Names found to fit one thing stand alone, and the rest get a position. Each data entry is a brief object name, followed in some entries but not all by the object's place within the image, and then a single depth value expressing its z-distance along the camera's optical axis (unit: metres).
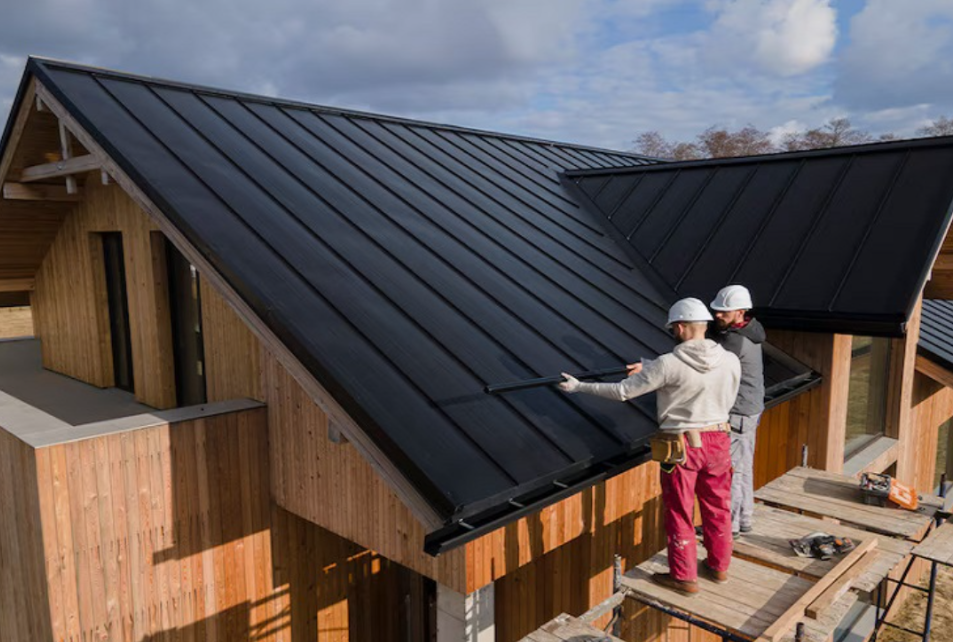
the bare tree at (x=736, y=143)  53.22
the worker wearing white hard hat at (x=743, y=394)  5.63
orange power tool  6.16
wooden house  4.88
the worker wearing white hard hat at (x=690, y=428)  4.56
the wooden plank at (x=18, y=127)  7.13
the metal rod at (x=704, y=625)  4.40
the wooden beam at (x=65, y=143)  7.27
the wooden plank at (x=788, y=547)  5.11
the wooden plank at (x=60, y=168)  7.28
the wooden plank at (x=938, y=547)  7.46
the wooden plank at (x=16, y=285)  10.72
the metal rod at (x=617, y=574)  4.92
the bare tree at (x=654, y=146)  56.06
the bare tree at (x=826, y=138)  52.47
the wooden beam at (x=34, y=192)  8.61
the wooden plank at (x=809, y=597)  4.31
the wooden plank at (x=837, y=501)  5.93
